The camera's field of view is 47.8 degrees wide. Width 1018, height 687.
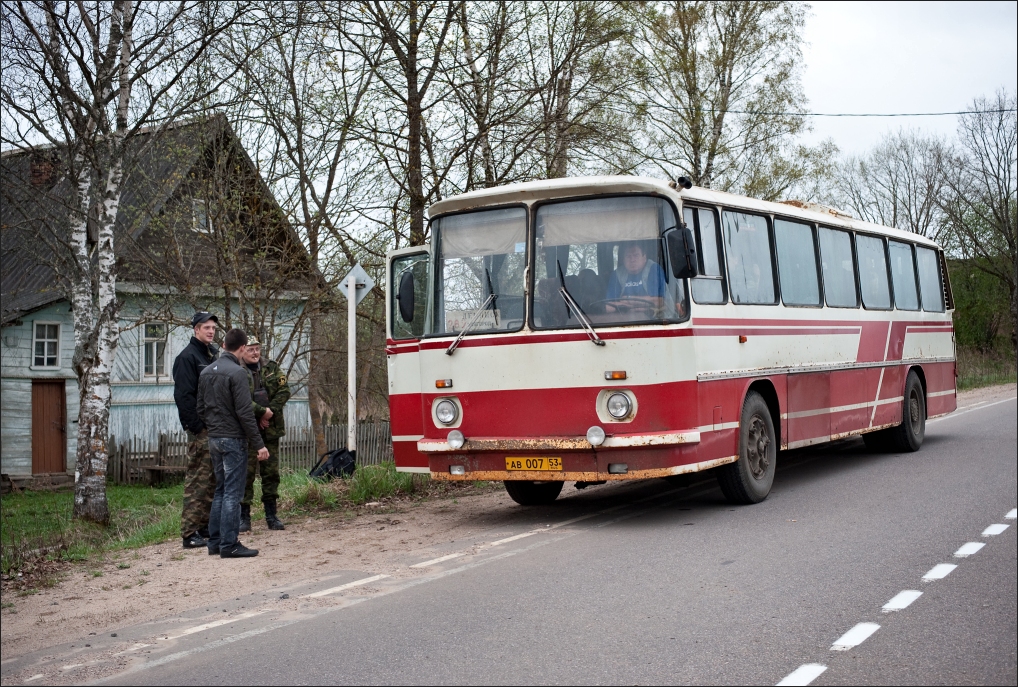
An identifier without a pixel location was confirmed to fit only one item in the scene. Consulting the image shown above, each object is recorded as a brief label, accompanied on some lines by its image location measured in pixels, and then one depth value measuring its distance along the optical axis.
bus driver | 10.09
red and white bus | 10.02
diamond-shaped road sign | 14.59
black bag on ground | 13.97
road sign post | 14.24
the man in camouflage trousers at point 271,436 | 11.05
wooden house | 18.11
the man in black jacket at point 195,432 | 10.16
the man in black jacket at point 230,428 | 9.57
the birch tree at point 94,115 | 15.64
